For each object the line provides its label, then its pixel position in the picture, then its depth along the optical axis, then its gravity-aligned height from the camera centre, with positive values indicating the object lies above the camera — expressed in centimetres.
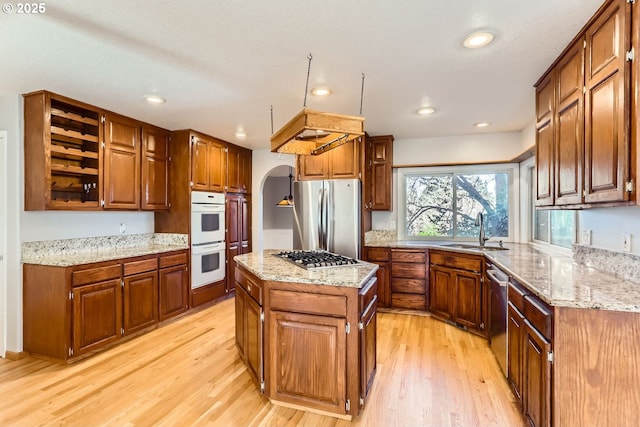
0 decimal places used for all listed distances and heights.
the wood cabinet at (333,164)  426 +62
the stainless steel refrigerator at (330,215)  415 -4
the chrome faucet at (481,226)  406 -17
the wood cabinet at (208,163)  432 +66
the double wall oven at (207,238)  434 -35
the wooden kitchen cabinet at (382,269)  428 -72
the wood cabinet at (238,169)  498 +66
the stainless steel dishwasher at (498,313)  253 -82
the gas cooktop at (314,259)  242 -37
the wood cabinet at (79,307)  287 -86
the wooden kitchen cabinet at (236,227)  497 -24
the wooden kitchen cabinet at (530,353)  165 -80
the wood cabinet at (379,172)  459 +55
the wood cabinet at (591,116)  159 +55
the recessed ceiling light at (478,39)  195 +103
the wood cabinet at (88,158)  296 +54
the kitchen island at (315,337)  204 -79
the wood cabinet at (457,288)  350 -84
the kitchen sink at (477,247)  388 -42
